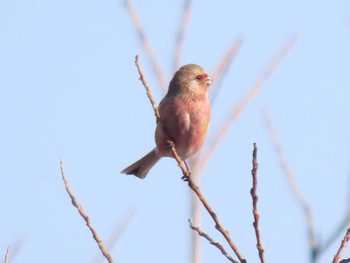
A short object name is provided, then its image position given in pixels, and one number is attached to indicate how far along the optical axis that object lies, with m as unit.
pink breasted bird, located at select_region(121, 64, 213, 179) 8.91
